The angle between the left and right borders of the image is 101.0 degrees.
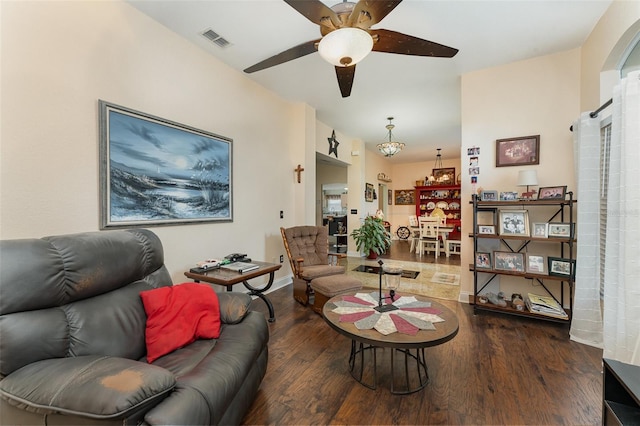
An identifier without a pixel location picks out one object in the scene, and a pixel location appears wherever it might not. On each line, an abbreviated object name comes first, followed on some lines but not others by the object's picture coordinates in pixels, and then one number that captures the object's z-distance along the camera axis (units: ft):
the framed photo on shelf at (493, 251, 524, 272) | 9.77
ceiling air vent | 8.53
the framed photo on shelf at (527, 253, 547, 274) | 9.49
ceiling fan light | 5.66
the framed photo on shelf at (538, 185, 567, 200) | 8.96
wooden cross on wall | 14.22
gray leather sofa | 3.16
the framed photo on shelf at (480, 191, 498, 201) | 10.01
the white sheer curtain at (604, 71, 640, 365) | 5.53
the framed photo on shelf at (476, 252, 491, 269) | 10.18
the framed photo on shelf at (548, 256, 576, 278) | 8.85
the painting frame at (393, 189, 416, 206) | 30.86
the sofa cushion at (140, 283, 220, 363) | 4.99
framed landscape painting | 7.02
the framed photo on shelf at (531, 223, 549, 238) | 9.41
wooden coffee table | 5.07
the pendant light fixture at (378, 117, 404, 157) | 17.44
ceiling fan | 5.51
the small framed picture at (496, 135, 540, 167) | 10.09
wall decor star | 18.35
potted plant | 18.42
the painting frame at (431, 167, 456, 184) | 28.09
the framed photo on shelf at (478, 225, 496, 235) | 10.21
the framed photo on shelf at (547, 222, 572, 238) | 9.05
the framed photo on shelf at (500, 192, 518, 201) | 9.78
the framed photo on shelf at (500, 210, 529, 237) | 9.74
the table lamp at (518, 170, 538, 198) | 9.35
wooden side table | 7.73
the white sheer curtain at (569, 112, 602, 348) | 7.82
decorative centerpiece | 6.55
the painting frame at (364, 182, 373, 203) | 23.18
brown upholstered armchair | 11.01
